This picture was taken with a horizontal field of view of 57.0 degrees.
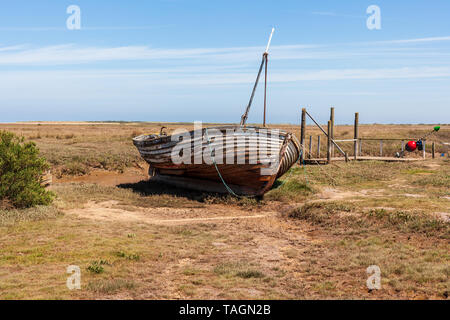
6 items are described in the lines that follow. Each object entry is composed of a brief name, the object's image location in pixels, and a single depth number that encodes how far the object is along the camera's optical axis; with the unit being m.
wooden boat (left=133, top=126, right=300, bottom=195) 15.20
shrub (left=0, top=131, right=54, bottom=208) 11.79
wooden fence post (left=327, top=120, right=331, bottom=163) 23.72
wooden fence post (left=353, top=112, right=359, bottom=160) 25.66
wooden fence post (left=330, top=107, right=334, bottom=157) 25.36
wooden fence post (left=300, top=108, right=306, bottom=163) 23.46
